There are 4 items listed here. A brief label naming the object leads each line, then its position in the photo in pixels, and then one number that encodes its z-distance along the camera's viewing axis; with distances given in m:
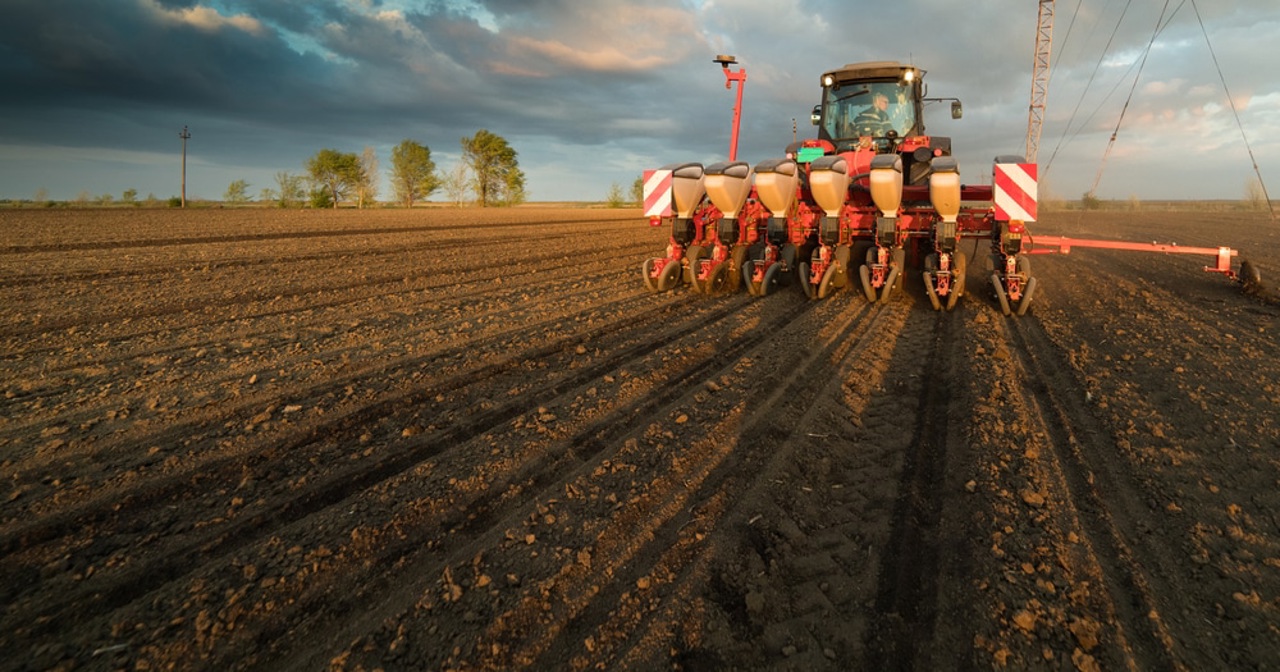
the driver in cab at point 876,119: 9.66
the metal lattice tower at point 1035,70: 30.58
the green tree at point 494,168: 63.62
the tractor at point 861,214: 6.88
